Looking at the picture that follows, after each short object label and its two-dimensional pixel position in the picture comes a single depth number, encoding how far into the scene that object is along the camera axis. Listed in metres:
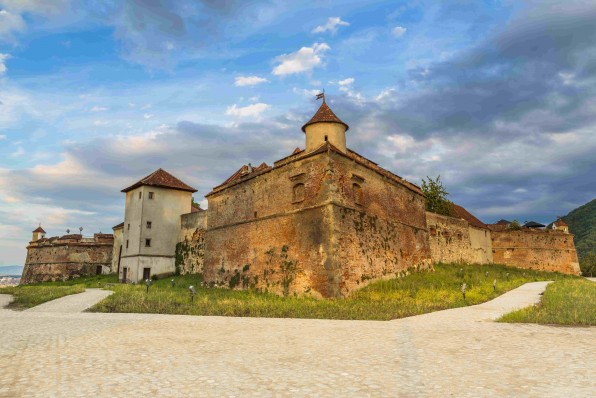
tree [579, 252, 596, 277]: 56.03
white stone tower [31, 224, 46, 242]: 49.54
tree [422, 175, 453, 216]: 42.91
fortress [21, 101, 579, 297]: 18.72
